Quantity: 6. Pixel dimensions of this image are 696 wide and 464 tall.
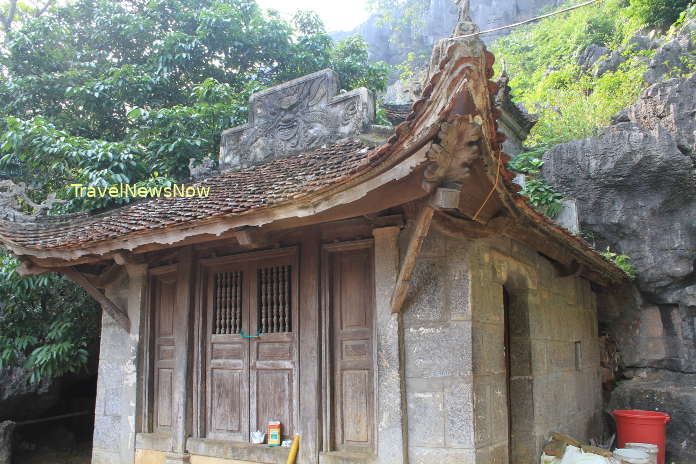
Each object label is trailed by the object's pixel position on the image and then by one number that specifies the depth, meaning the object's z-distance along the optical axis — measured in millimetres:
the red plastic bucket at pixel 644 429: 7566
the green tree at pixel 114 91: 10188
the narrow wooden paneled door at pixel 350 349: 5547
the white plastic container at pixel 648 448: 6914
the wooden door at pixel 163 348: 7199
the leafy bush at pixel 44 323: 9469
